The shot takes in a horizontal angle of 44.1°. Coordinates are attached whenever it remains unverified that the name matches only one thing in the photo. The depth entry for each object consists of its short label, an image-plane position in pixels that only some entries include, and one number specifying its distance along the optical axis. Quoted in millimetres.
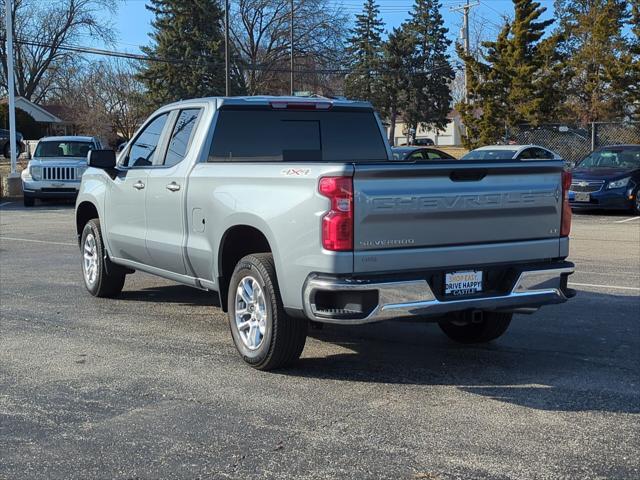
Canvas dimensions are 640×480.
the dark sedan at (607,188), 18141
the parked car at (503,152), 20016
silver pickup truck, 4910
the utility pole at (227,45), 34269
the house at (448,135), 101812
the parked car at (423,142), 78588
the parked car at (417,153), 20459
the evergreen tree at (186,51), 52469
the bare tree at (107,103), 52844
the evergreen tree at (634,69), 31805
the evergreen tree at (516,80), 31328
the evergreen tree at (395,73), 66375
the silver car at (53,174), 20938
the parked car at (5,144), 39250
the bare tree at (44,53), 64500
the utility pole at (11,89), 24984
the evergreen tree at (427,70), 67562
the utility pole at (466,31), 34325
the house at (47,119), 64250
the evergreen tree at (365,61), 66000
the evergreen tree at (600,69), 32625
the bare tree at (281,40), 57688
